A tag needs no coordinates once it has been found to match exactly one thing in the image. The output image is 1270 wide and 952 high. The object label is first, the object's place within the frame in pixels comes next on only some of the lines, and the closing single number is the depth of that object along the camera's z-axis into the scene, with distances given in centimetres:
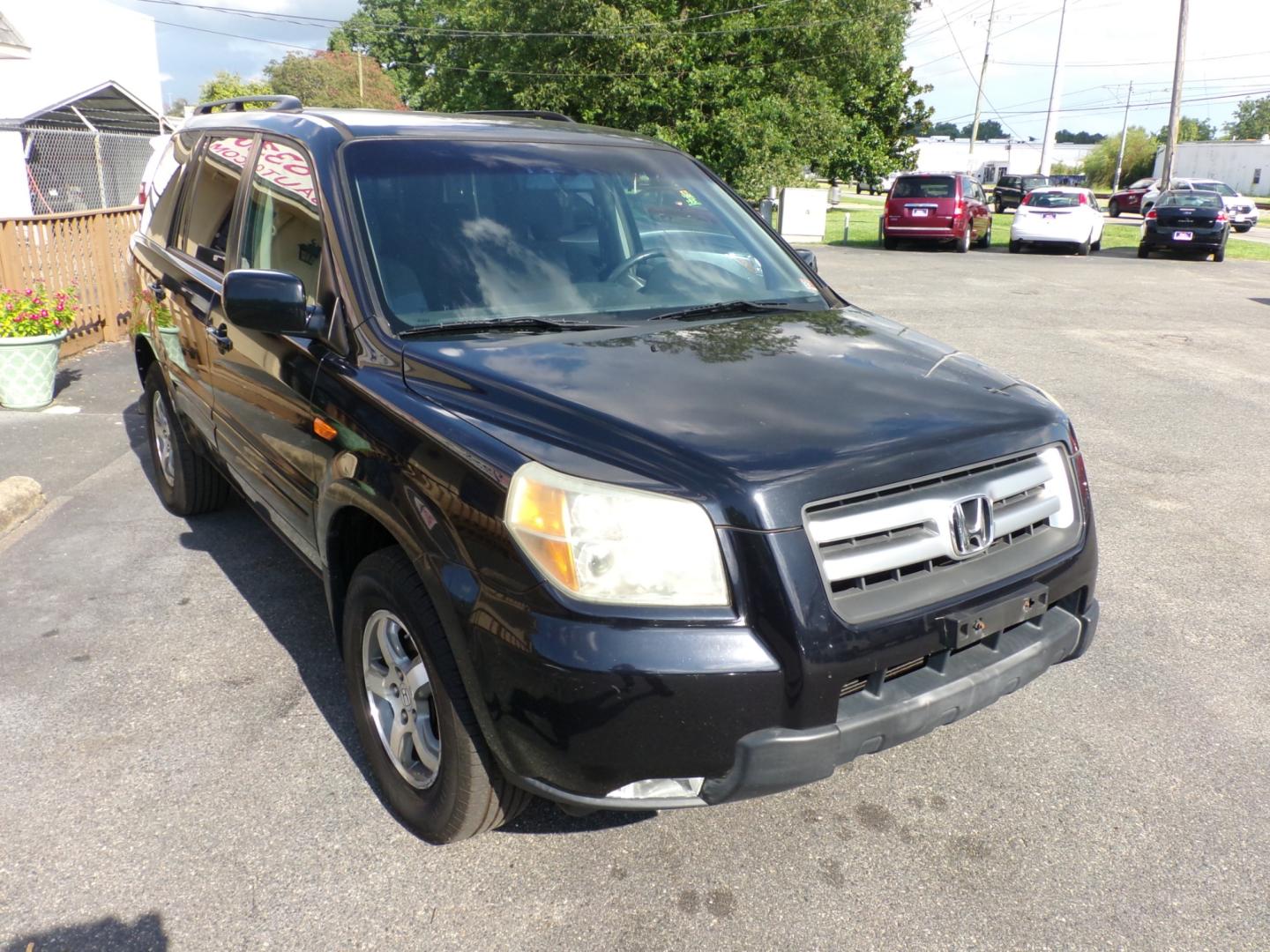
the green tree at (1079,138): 17962
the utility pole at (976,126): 5766
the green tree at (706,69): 2831
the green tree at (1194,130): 11721
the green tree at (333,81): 6122
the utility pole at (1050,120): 4791
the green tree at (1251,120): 12300
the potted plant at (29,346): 734
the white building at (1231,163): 6975
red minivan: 2405
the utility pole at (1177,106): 3278
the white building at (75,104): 1731
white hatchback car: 2389
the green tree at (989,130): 16388
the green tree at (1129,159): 7400
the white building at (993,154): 9025
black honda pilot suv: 229
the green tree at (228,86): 6338
